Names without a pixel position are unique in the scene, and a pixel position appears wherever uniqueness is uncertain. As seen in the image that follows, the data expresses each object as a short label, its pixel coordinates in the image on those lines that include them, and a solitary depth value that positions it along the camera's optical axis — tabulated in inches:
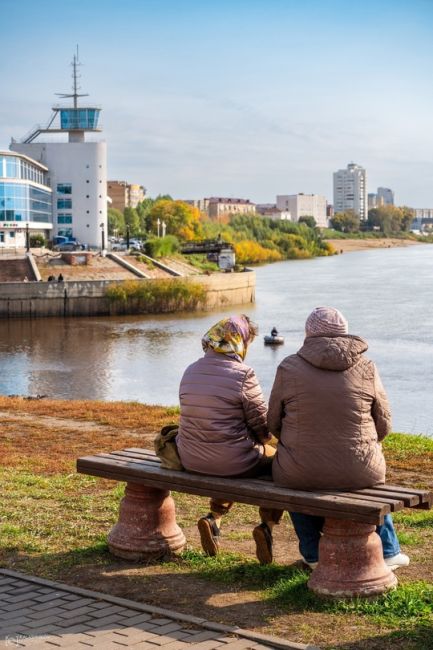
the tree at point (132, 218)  5819.4
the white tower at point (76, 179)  3725.4
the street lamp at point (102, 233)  3454.7
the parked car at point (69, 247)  3447.3
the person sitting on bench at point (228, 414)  274.8
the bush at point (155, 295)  2655.0
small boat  1790.1
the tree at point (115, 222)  5290.4
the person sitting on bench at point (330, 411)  254.1
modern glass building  3383.4
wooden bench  245.8
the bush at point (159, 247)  3284.9
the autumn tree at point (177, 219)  4911.4
